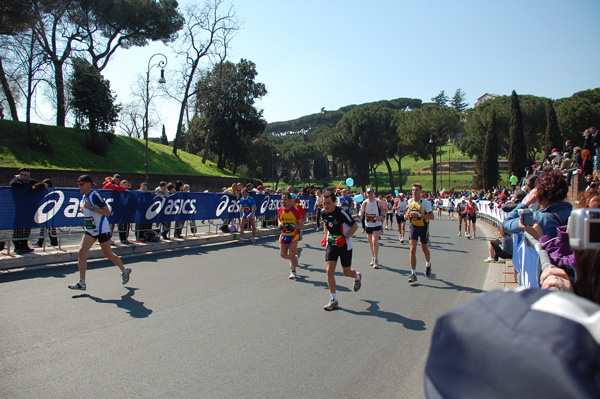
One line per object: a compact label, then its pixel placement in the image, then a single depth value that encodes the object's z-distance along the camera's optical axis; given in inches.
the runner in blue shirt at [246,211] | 592.7
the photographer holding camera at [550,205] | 135.1
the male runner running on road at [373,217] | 422.0
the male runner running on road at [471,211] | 718.5
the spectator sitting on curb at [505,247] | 335.9
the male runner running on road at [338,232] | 271.0
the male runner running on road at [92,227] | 272.8
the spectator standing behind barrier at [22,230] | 358.9
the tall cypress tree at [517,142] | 1937.7
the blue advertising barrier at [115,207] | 357.1
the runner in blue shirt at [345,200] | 637.3
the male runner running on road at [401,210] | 646.5
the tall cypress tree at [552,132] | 1849.2
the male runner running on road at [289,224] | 353.7
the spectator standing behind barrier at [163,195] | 511.7
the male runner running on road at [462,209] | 745.9
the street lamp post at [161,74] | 942.9
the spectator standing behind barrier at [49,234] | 382.0
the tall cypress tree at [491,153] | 2153.1
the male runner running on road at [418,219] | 343.6
